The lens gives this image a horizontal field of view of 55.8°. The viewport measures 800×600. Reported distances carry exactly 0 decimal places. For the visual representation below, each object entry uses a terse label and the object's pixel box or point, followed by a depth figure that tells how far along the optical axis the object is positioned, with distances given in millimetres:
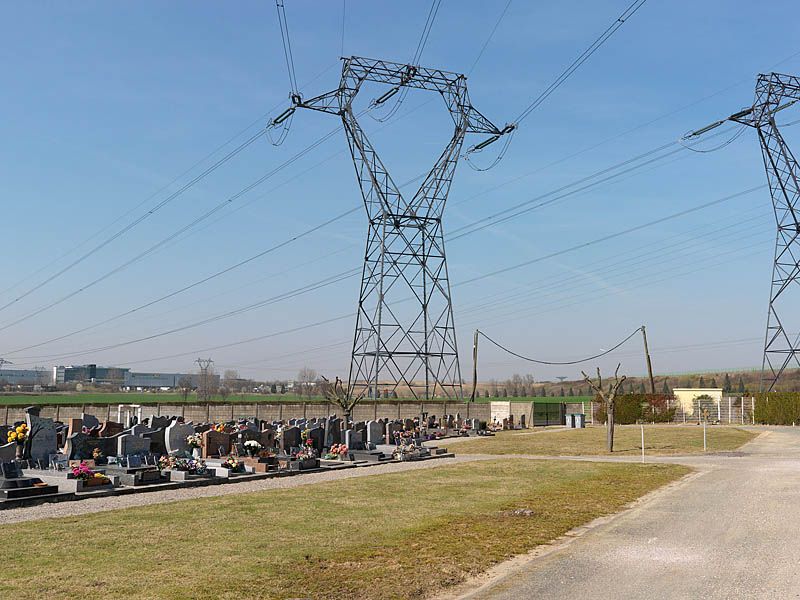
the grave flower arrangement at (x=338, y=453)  26886
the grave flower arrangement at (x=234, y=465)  22250
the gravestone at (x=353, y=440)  31312
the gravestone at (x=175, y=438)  26812
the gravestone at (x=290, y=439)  29666
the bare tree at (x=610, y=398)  32906
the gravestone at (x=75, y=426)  33059
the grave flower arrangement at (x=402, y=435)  37419
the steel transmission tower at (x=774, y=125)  49875
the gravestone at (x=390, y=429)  39653
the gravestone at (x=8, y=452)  20750
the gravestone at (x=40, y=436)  24438
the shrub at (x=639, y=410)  60531
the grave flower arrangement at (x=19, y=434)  22703
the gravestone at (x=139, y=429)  29612
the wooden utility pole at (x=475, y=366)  70550
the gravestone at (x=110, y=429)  33766
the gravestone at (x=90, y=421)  35969
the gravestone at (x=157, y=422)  35669
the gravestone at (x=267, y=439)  29750
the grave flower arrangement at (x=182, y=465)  20672
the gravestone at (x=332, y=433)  31984
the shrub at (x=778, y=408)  56125
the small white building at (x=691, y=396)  61656
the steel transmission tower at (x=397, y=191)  45031
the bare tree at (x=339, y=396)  31939
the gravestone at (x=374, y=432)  36094
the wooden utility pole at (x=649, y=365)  64688
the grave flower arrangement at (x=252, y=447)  24297
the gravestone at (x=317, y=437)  30822
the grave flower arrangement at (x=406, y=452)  28547
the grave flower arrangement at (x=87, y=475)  18031
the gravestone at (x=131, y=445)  25266
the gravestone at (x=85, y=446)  25422
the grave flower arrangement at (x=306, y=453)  24719
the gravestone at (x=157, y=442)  26734
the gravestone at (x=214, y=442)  28266
